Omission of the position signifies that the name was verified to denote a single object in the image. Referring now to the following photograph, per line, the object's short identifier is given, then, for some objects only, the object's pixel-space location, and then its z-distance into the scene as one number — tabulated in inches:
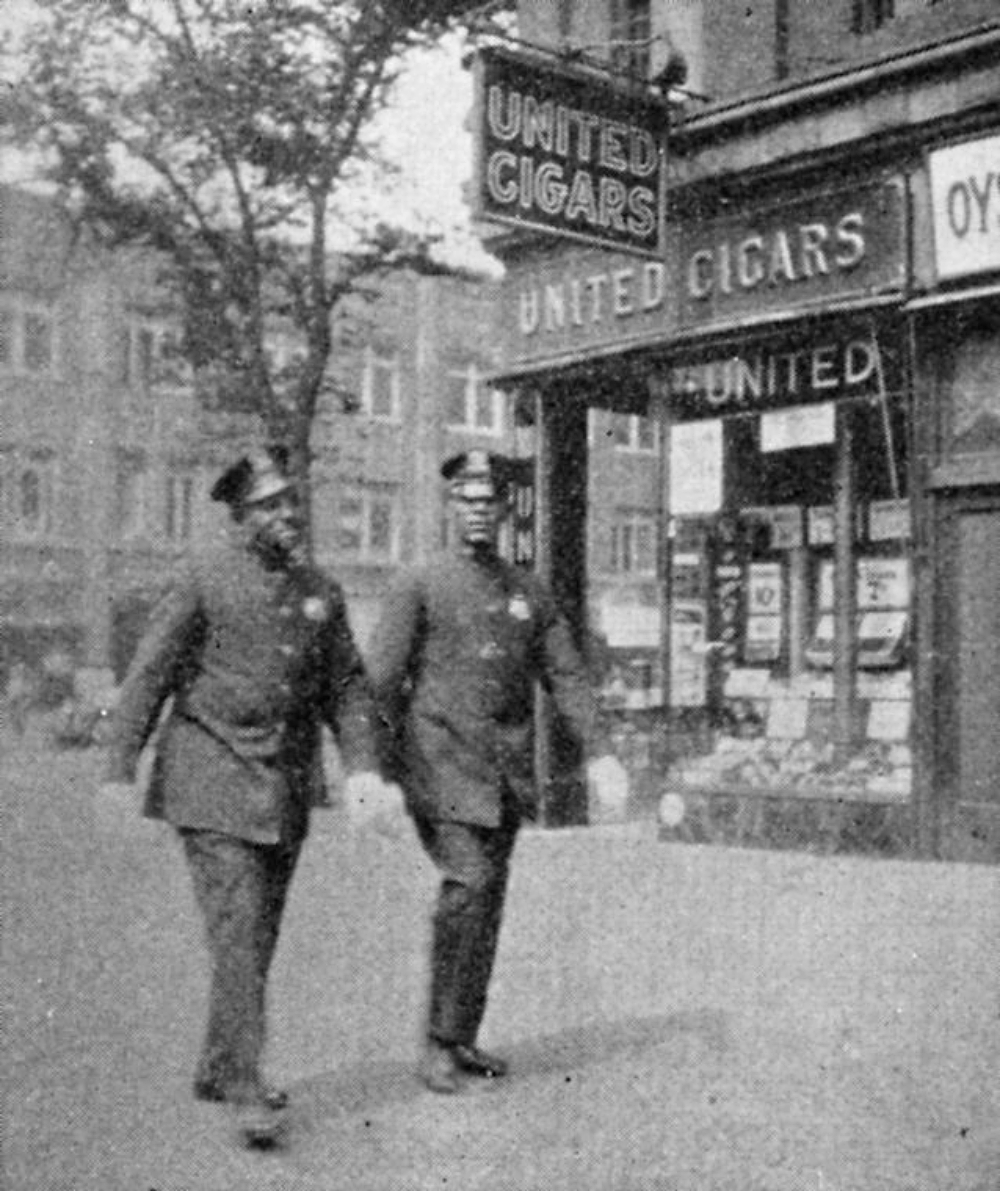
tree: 681.6
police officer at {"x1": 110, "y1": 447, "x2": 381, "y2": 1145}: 228.5
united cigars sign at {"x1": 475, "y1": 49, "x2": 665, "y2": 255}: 471.5
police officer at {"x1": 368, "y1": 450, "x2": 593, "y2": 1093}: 249.8
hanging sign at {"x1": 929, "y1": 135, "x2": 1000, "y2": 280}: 451.8
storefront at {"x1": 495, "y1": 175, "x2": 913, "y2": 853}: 488.1
